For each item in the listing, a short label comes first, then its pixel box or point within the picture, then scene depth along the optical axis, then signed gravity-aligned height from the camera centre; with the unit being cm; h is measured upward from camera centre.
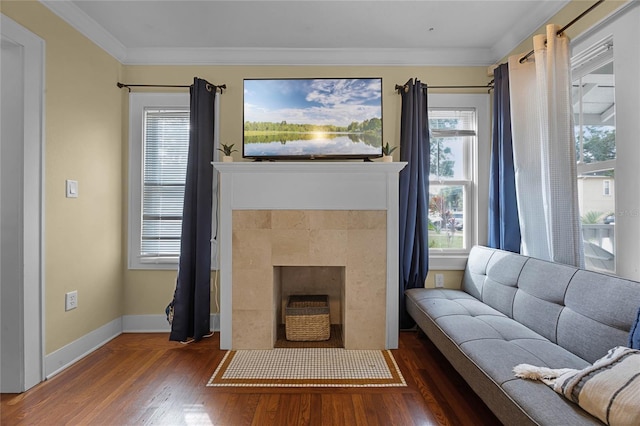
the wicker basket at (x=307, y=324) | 255 -87
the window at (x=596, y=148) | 182 +41
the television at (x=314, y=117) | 268 +86
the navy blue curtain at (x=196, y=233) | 263 -13
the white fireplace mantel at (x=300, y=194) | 243 +18
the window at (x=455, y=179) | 287 +35
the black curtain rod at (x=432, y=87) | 276 +116
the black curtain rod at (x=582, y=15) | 172 +114
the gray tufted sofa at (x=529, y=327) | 123 -65
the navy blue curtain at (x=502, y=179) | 244 +30
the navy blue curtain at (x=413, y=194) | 270 +19
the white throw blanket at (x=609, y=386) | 99 -60
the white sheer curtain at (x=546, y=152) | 186 +42
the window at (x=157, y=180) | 284 +34
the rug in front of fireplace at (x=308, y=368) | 200 -105
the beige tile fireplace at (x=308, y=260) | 244 -33
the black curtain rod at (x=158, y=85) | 278 +119
